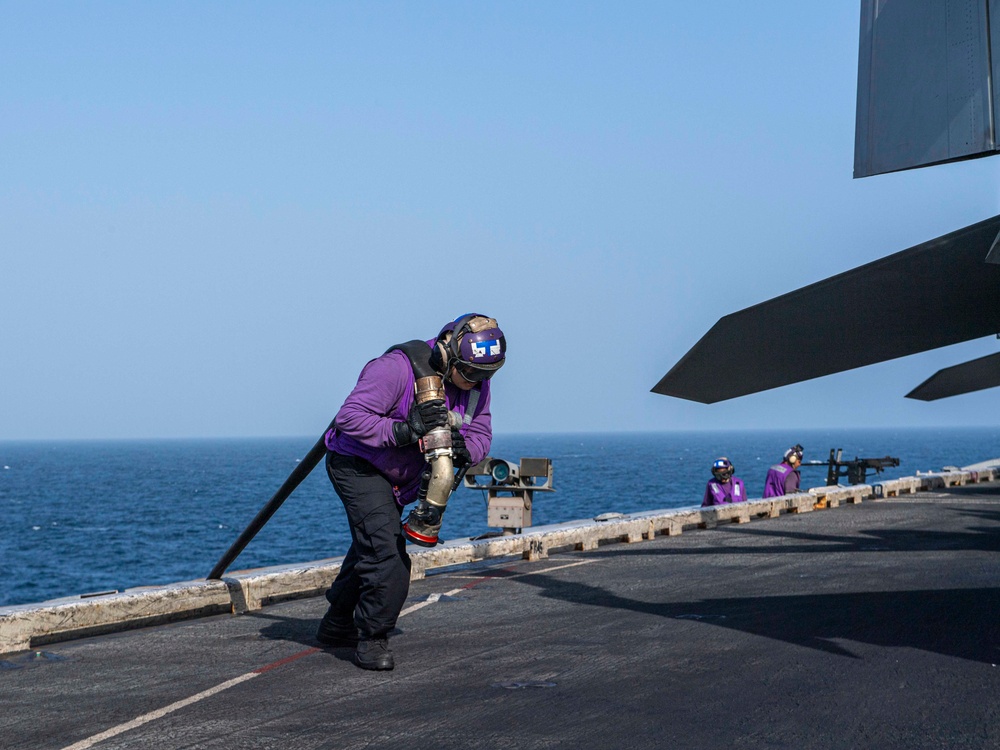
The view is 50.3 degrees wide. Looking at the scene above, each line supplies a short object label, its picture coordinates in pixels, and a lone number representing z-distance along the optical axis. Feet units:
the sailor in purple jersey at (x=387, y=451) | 19.99
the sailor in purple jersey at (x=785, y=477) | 69.36
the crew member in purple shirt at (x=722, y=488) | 59.83
